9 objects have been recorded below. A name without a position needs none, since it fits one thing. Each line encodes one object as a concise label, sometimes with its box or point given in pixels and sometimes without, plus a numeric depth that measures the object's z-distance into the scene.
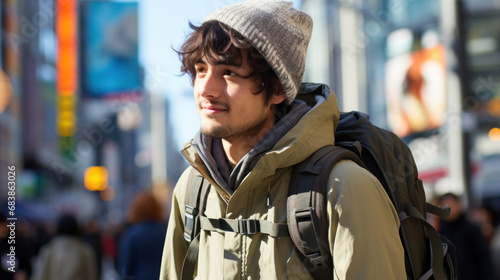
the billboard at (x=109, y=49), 16.61
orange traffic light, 40.84
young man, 2.04
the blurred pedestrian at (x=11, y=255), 7.08
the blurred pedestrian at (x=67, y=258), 8.25
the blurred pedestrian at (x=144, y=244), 6.44
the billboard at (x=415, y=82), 19.12
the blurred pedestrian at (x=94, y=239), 13.85
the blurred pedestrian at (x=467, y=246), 6.88
